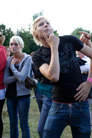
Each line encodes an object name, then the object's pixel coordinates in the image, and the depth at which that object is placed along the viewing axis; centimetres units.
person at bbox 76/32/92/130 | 245
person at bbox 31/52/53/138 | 311
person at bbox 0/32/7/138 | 350
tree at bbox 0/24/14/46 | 4234
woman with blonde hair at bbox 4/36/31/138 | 344
